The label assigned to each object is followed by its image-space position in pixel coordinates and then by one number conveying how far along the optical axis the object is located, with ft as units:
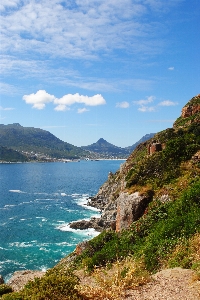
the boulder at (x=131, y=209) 76.74
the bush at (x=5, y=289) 62.28
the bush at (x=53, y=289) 34.37
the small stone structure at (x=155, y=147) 106.01
